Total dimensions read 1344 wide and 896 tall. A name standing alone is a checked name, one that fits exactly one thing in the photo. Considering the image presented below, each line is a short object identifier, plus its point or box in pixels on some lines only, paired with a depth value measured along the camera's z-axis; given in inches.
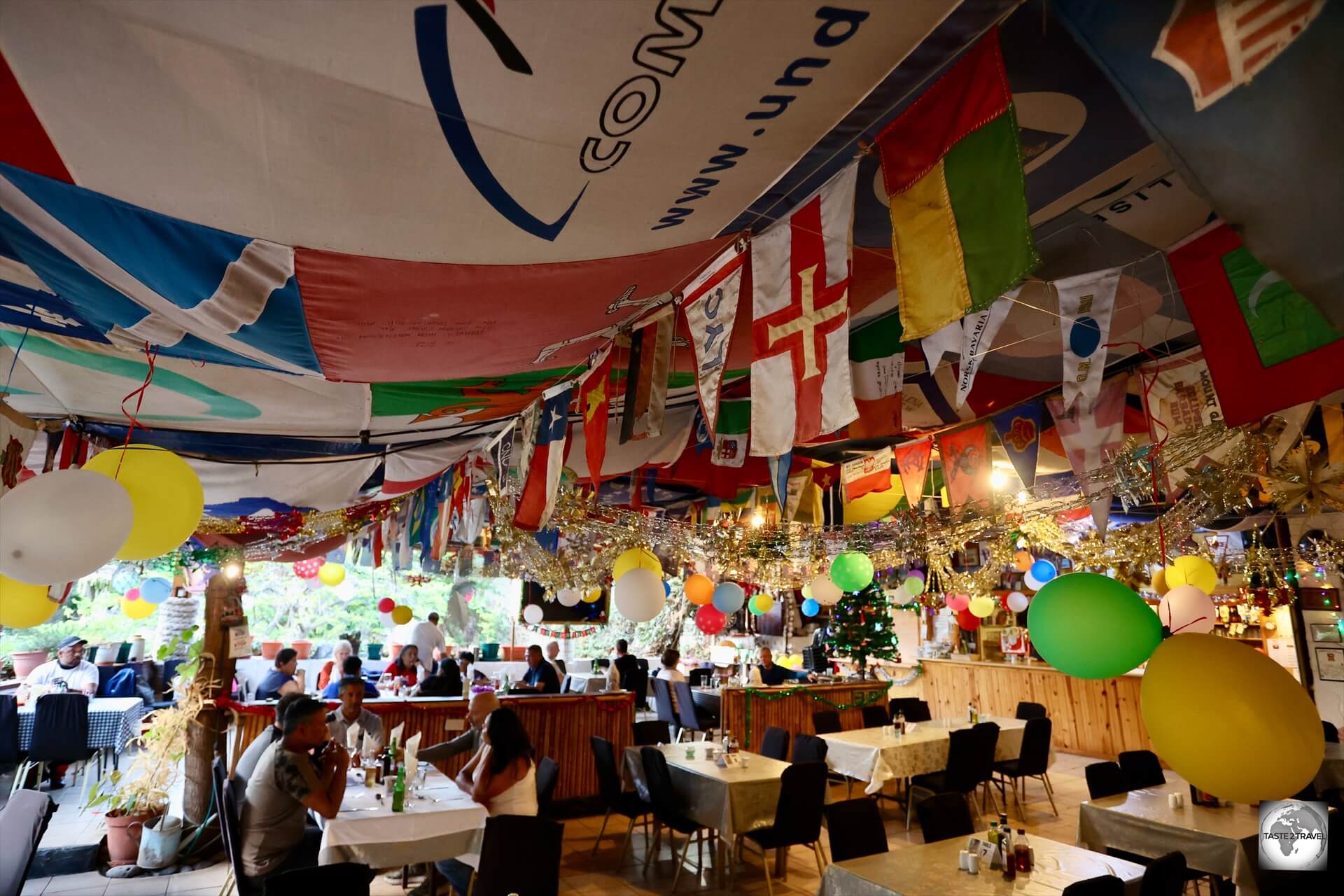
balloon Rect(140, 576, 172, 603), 429.7
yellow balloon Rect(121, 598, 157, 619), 460.8
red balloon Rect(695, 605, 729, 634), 399.9
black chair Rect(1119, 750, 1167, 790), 224.7
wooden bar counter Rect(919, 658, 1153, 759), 415.8
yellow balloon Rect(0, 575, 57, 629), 130.0
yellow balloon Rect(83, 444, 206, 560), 111.5
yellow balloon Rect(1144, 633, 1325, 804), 86.7
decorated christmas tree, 448.8
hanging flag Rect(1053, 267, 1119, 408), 116.6
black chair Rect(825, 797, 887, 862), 155.6
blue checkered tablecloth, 295.6
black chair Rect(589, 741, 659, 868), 234.4
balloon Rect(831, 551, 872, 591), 272.1
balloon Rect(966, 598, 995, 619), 416.8
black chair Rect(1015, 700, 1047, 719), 355.6
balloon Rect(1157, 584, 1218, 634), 182.7
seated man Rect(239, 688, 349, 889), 152.6
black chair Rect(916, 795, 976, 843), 166.7
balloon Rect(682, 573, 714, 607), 341.4
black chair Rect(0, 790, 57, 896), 129.2
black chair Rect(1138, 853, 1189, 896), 132.0
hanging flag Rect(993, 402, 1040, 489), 208.8
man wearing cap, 358.3
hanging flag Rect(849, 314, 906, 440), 169.6
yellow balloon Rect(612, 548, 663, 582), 250.5
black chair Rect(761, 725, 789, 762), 264.5
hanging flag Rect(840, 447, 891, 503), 262.5
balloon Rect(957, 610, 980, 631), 481.7
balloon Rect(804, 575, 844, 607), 324.5
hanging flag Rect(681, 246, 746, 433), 108.6
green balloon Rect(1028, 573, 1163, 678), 111.6
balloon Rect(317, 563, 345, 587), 454.3
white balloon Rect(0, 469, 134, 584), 90.3
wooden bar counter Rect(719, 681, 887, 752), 360.8
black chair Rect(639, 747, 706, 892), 220.2
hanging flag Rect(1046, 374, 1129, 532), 188.4
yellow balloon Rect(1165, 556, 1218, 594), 250.5
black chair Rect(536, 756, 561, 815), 202.1
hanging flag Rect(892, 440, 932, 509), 246.7
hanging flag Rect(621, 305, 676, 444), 142.9
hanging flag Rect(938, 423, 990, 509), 226.2
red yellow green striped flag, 67.4
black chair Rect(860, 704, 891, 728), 331.3
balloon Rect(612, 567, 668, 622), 229.3
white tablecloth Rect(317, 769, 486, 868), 154.0
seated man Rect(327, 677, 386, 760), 225.6
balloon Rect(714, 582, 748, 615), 347.9
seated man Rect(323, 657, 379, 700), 301.7
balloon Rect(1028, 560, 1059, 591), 340.8
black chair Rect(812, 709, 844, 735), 323.9
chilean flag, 182.1
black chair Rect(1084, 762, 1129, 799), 200.2
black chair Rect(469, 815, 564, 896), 137.8
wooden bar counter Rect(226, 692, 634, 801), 259.4
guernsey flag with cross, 90.0
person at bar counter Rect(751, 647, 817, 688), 395.9
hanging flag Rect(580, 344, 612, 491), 155.3
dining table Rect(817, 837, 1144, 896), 133.7
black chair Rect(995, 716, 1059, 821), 298.4
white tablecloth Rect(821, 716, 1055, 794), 267.6
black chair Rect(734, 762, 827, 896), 198.8
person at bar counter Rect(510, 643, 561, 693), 340.8
